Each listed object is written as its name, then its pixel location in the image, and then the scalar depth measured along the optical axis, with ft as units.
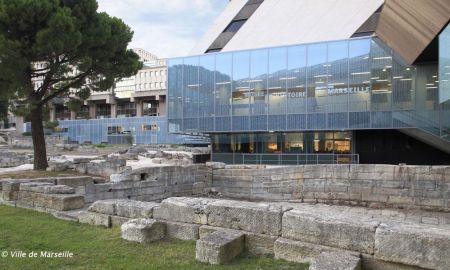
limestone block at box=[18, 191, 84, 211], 26.05
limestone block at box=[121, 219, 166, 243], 17.88
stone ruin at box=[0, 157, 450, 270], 13.84
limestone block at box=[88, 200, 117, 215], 22.08
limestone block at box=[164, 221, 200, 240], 18.45
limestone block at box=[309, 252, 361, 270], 12.28
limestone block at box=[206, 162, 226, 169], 56.08
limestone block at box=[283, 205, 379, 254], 14.30
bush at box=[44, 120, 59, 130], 205.14
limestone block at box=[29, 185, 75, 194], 27.91
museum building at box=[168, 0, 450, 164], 70.85
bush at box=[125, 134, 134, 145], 200.19
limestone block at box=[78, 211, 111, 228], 21.66
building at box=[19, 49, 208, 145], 206.49
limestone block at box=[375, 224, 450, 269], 12.68
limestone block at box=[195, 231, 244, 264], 14.74
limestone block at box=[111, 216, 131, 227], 21.10
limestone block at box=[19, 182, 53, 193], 28.65
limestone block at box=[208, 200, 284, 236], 16.61
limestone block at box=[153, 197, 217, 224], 18.78
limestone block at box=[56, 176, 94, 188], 35.57
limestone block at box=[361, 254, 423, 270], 13.38
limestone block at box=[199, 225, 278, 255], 16.30
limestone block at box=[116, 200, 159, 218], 20.89
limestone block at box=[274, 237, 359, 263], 14.83
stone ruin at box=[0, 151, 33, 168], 68.69
